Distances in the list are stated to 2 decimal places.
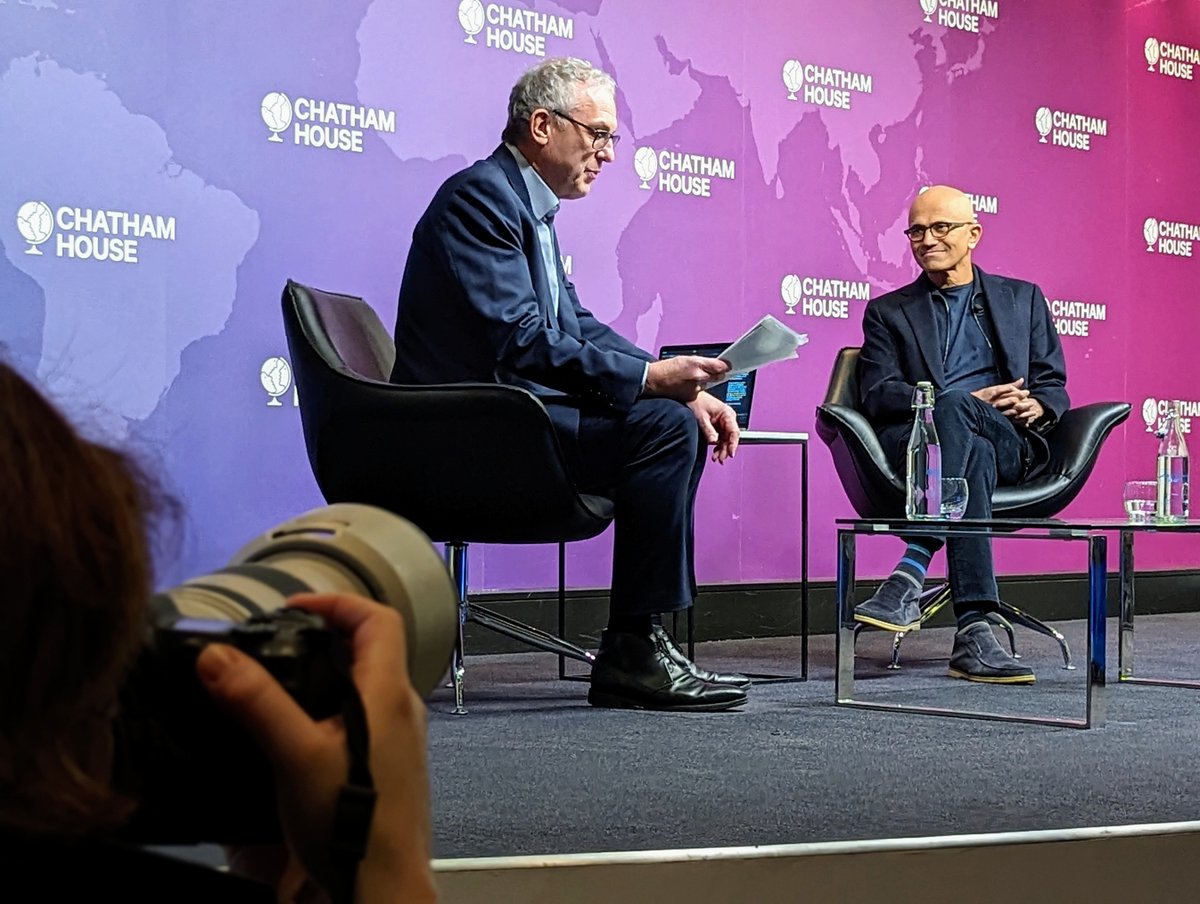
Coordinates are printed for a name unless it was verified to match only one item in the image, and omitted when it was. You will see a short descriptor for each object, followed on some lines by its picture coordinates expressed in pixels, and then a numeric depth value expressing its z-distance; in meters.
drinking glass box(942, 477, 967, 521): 3.39
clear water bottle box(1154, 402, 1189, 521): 3.67
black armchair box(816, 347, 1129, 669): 3.89
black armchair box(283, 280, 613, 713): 2.78
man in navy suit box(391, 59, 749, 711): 2.94
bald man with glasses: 3.79
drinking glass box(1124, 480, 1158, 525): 3.67
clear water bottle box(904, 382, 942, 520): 3.45
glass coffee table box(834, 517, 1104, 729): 2.82
